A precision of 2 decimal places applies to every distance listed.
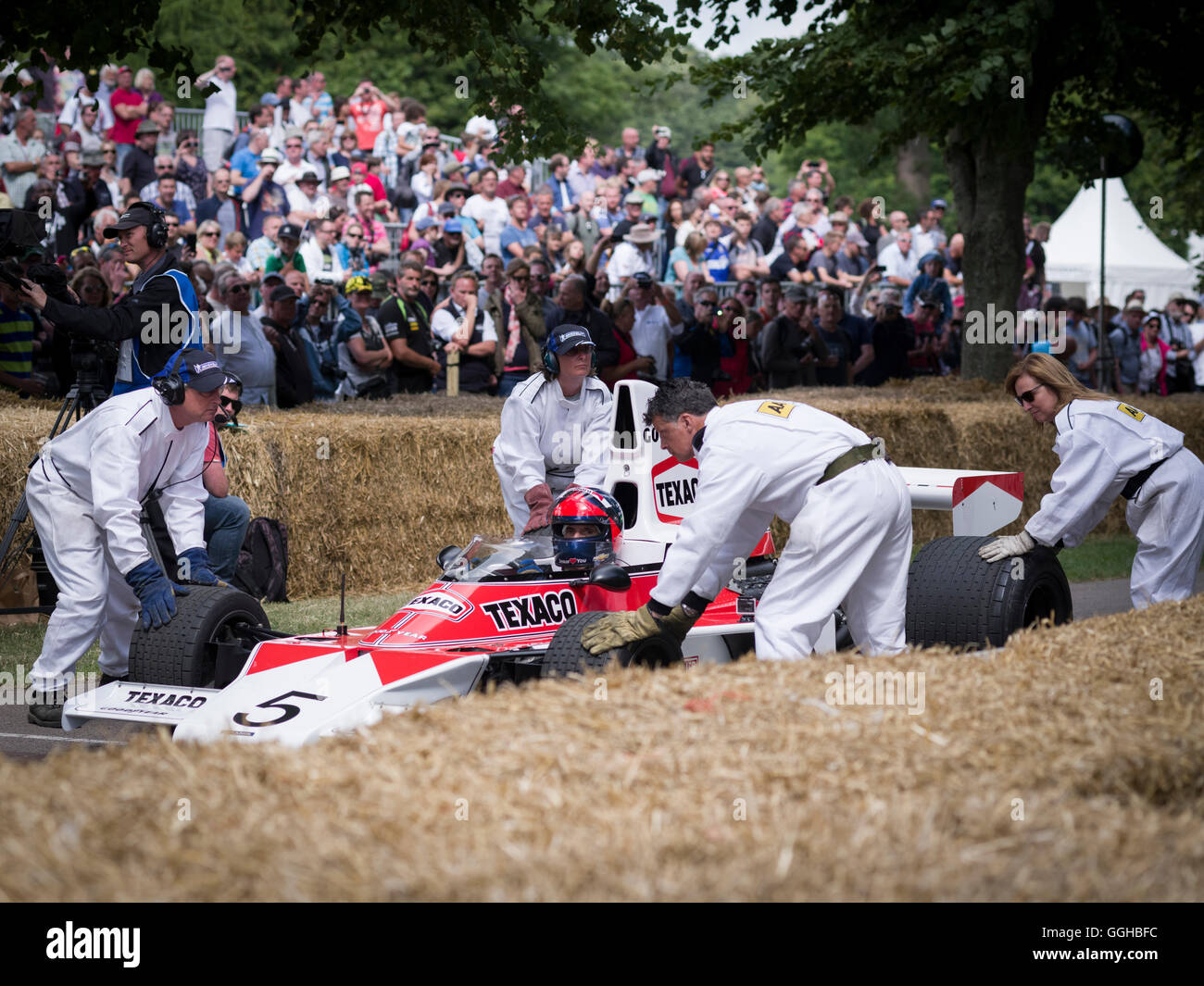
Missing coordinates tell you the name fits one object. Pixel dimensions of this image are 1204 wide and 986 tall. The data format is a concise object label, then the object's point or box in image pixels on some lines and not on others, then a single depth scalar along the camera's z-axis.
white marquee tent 27.61
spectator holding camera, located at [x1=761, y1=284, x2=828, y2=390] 15.73
